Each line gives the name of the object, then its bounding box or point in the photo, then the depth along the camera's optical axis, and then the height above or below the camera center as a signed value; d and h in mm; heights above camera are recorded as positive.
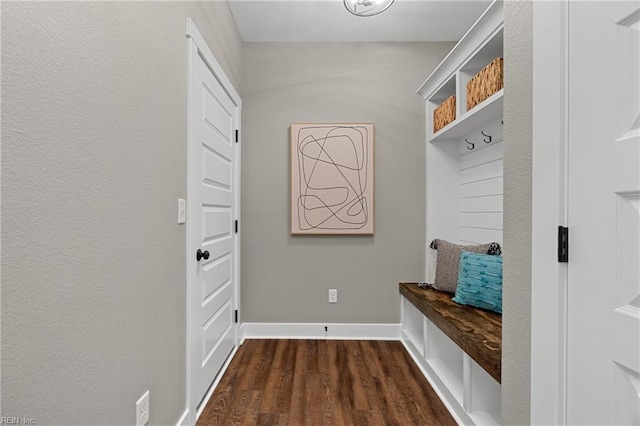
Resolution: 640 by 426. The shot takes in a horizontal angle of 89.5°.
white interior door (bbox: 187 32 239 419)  1742 -92
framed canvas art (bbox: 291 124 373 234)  2941 +316
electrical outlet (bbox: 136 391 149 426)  1204 -755
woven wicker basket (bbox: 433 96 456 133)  2537 +830
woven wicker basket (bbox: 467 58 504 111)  1891 +822
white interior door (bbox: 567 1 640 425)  714 +1
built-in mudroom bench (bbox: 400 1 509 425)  1696 +82
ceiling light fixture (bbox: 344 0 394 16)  2203 +1455
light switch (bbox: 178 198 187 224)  1562 +13
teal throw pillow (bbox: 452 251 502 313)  1957 -432
